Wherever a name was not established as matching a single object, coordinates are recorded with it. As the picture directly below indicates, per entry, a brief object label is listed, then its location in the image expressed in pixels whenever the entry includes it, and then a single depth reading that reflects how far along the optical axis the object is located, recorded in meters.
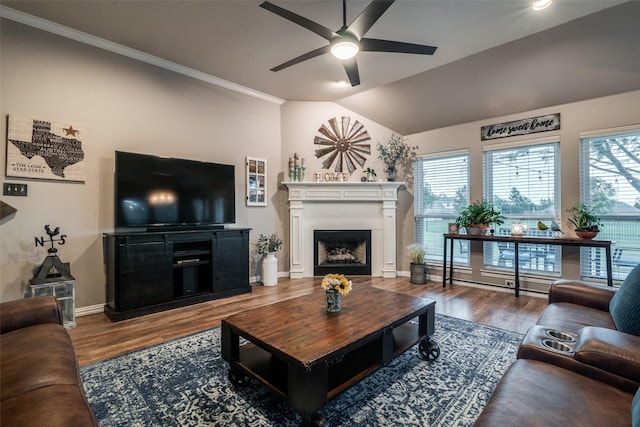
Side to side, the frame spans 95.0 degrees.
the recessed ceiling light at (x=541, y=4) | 2.59
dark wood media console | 3.11
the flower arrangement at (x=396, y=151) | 5.10
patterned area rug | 1.63
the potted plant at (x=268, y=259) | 4.55
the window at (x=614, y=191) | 3.42
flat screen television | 3.32
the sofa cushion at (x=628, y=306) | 1.42
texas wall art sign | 2.86
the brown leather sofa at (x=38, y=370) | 0.96
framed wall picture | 4.74
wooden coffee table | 1.45
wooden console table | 3.30
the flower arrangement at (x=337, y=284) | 2.08
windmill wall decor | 5.21
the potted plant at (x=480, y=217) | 4.18
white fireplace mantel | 5.02
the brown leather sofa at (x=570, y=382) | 0.98
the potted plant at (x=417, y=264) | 4.68
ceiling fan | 2.29
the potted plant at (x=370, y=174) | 5.13
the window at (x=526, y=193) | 3.96
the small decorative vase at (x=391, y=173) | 5.07
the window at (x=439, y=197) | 4.71
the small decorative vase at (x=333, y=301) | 2.11
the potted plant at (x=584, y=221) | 3.45
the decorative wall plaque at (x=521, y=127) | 3.89
